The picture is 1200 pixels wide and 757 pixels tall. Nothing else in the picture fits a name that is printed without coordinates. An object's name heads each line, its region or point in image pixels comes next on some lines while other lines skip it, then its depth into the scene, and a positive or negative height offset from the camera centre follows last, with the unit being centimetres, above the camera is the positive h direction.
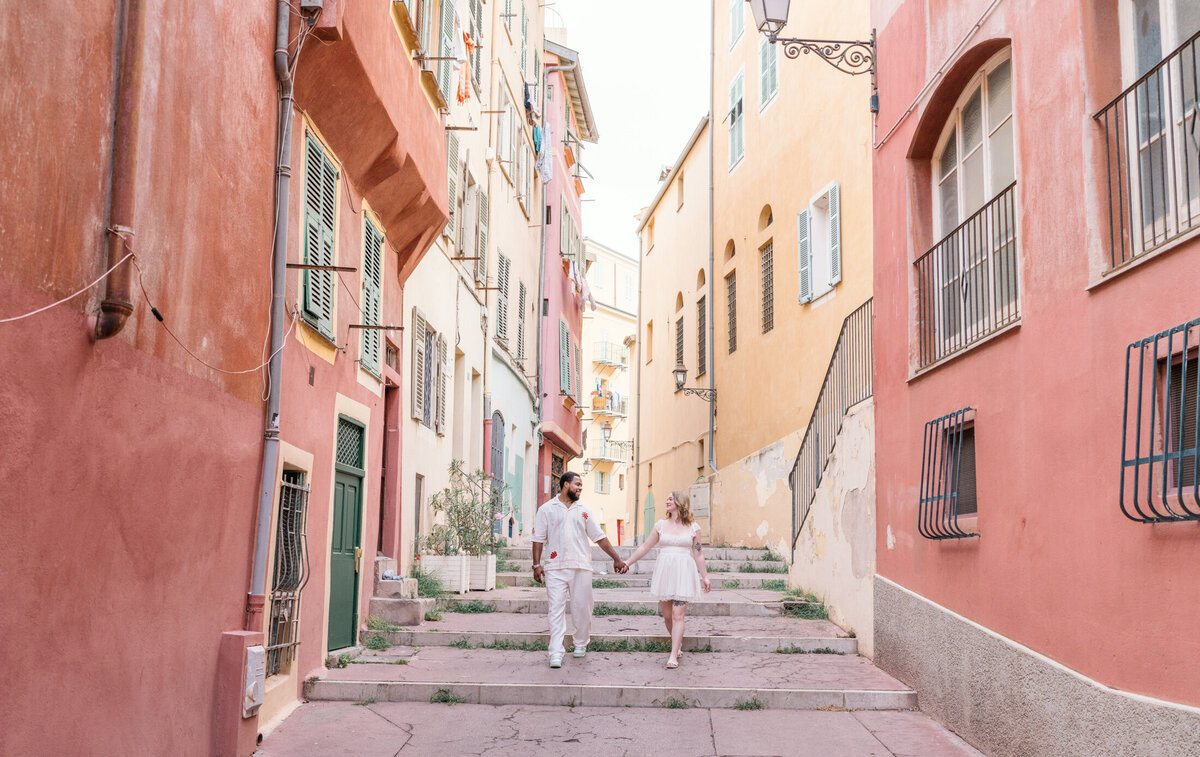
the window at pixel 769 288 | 2052 +467
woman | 1041 -23
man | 1046 -16
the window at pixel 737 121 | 2300 +866
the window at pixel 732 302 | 2317 +500
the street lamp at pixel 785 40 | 976 +453
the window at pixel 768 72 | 2067 +868
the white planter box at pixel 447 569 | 1371 -41
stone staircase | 916 -113
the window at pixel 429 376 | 1384 +205
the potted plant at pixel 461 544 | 1374 -11
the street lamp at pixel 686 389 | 2428 +336
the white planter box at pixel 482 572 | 1431 -46
